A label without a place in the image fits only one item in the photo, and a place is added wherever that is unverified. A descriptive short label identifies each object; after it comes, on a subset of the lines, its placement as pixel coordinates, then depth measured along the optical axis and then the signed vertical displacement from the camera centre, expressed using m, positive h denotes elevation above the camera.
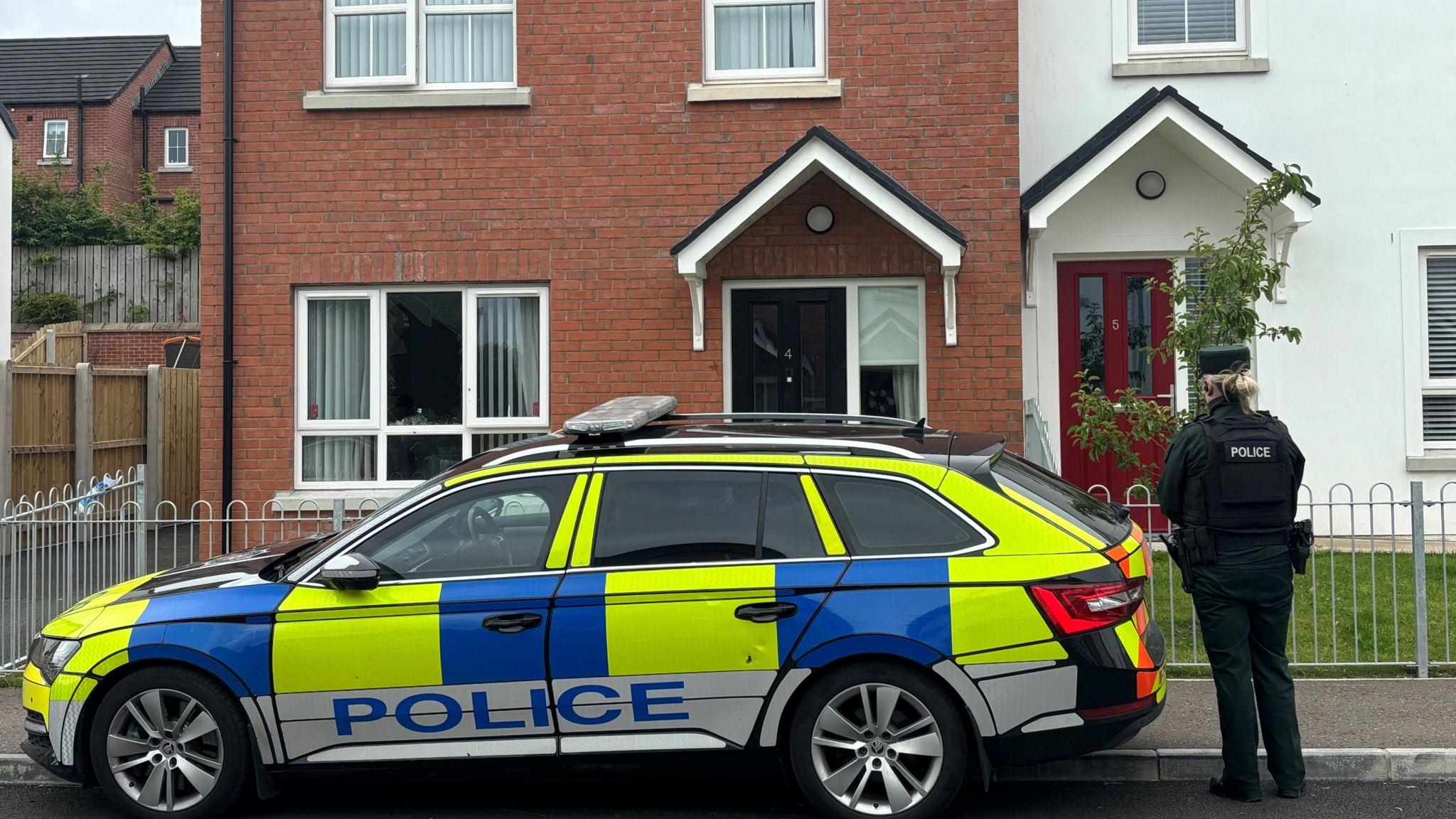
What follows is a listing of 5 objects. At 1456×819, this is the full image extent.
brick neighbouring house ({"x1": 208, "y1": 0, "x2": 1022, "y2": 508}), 10.16 +1.65
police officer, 5.61 -0.50
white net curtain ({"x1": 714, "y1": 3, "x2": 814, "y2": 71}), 10.42 +3.10
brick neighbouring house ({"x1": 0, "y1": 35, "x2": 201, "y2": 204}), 37.31 +9.47
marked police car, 5.22 -0.77
